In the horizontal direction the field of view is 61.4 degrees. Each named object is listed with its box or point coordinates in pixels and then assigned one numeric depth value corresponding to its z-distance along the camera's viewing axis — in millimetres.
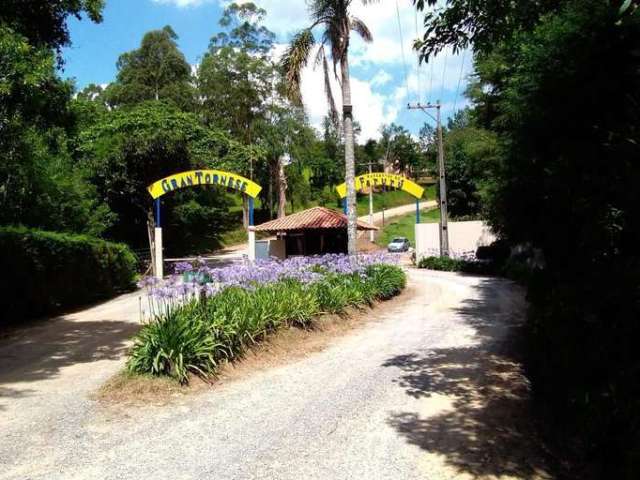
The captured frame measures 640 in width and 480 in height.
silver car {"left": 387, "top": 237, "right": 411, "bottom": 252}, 46172
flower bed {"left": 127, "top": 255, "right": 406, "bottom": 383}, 7184
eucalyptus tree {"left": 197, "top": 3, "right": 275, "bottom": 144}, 42312
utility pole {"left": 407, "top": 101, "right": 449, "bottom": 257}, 29931
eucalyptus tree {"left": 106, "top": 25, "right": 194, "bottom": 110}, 46688
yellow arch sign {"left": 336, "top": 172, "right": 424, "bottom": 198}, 30359
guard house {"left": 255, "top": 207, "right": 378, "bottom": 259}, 26781
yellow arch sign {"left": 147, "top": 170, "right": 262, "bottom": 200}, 23891
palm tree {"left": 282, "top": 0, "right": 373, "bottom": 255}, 16453
